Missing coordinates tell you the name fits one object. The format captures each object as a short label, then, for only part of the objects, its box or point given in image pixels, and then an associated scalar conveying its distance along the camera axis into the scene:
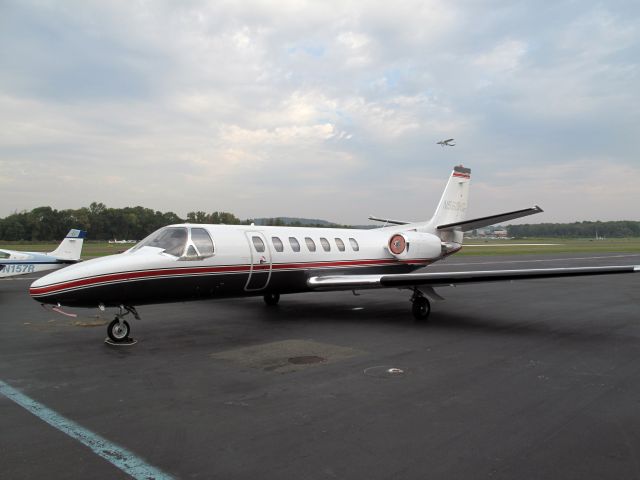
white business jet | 8.91
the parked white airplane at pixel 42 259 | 18.84
